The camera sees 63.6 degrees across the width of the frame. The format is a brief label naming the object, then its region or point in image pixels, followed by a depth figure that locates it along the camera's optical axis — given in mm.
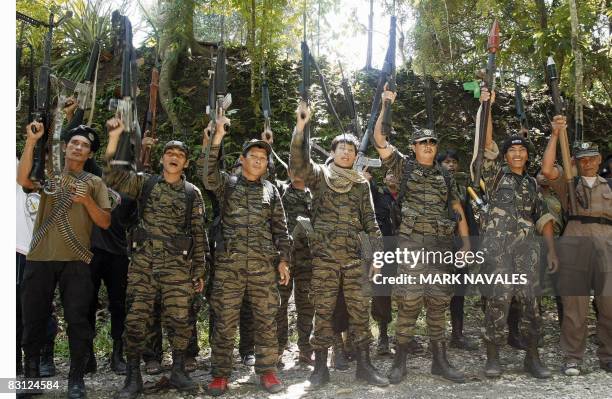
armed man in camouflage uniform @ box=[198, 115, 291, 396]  4379
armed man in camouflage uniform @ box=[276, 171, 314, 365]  5277
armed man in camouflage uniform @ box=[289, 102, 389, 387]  4574
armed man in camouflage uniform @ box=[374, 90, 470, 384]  4711
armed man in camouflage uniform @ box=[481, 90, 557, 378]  4805
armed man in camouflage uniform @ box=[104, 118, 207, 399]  4270
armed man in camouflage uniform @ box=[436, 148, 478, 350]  5727
